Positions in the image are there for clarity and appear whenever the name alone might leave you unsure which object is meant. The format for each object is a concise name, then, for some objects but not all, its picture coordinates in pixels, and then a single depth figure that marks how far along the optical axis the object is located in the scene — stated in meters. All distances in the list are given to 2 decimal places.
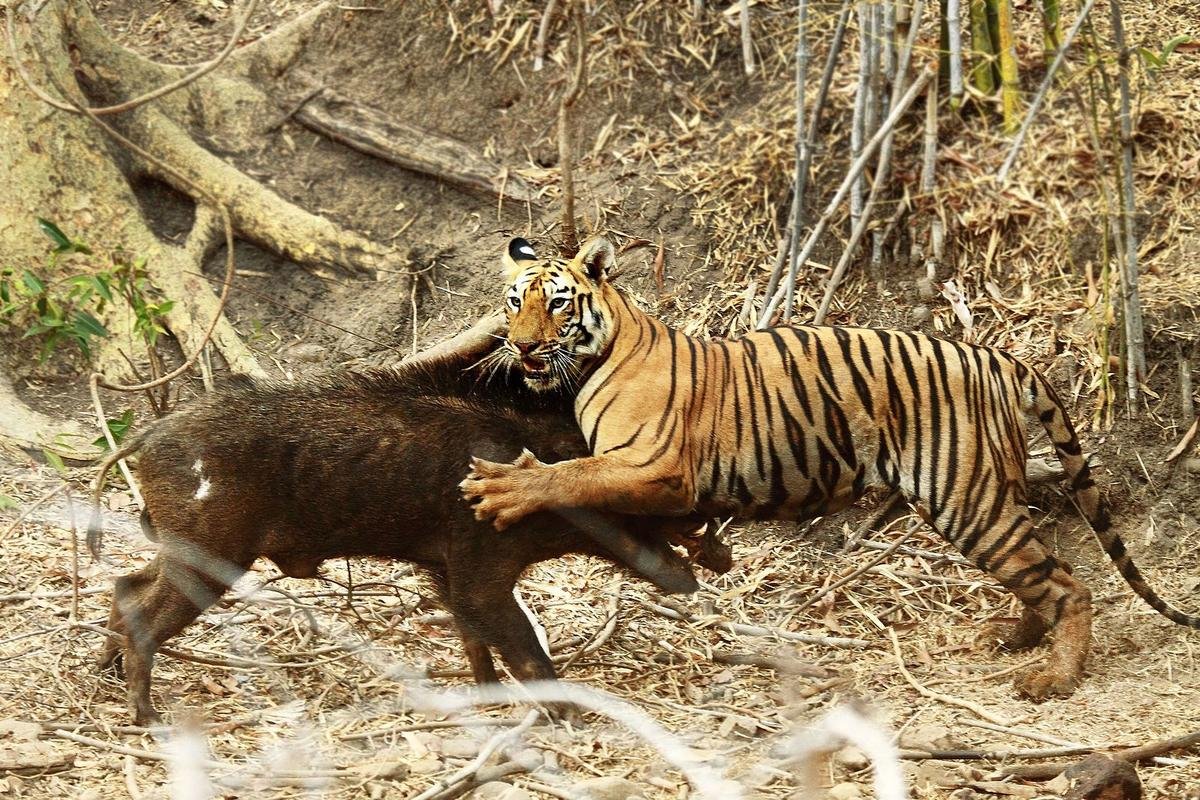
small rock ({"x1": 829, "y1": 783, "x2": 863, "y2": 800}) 8.53
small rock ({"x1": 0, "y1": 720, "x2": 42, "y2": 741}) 9.04
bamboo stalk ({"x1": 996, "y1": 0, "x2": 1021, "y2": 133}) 14.41
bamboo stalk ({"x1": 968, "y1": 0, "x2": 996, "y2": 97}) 14.53
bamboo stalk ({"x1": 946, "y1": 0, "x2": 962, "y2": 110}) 14.02
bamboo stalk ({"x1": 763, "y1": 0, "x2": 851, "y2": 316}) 13.56
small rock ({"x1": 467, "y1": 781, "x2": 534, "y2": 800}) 8.43
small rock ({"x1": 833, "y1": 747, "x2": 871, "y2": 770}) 9.02
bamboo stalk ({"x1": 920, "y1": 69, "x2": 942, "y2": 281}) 14.27
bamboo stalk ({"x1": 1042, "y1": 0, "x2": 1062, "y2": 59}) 13.57
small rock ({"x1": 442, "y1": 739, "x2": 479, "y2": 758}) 9.20
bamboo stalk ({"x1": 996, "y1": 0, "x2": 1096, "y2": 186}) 11.55
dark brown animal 9.94
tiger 10.54
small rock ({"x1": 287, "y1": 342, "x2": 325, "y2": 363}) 15.77
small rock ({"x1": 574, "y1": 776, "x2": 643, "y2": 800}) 8.51
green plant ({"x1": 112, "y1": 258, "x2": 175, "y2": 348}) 13.17
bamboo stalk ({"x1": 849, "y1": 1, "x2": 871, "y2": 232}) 13.70
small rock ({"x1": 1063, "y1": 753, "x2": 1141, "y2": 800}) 7.95
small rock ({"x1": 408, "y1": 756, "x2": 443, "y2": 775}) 8.91
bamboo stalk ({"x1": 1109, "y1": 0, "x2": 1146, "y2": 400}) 11.65
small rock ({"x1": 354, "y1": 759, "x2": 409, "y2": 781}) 8.81
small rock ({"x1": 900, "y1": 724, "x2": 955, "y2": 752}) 9.22
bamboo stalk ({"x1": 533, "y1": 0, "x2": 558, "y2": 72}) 17.08
